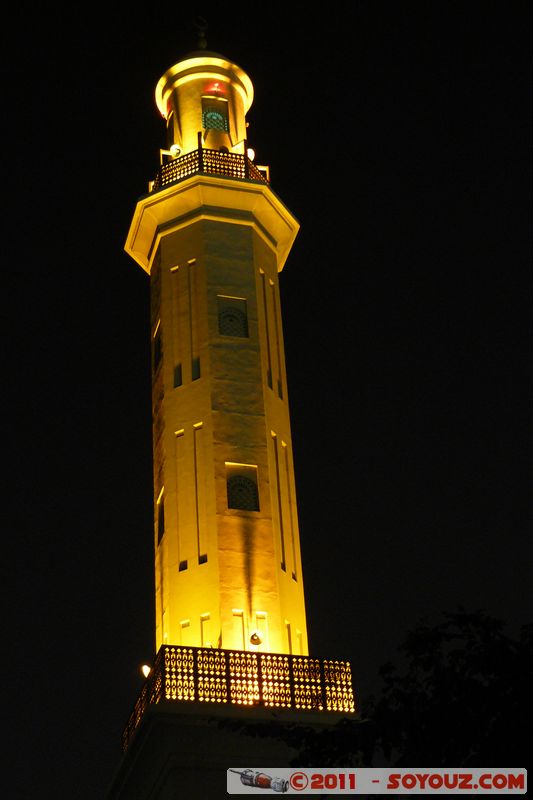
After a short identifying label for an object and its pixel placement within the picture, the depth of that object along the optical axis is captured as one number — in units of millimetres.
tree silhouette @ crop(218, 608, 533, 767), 16250
